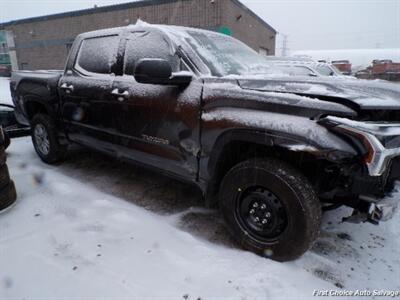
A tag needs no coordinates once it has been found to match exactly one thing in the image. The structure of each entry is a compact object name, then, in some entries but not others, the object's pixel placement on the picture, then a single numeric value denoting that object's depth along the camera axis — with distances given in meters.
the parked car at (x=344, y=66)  28.45
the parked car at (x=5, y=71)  24.69
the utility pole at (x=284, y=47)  68.56
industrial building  14.27
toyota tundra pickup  1.95
